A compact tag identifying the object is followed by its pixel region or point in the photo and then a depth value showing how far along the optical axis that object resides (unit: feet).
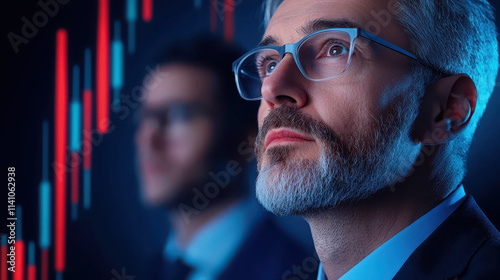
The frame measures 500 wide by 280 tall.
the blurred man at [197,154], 4.87
